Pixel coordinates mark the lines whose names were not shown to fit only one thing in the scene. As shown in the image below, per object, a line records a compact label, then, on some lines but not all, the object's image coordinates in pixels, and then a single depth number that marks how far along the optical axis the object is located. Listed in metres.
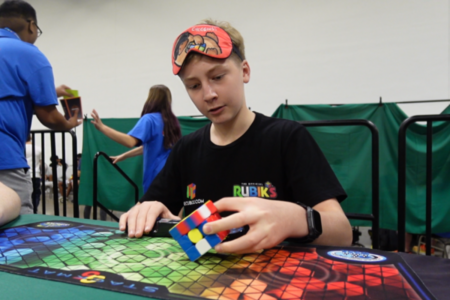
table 0.40
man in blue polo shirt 1.27
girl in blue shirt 2.30
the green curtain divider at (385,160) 2.54
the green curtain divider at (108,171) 3.86
